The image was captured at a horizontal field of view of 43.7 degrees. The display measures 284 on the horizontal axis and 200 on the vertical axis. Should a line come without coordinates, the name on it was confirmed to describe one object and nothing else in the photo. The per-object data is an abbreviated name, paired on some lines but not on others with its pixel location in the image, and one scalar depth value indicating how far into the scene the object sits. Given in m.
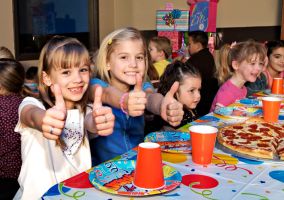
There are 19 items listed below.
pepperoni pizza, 1.13
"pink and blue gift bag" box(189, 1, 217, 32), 5.50
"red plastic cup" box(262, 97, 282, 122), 1.59
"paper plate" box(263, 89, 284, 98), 2.39
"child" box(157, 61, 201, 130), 2.11
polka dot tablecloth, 0.84
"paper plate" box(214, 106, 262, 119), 1.71
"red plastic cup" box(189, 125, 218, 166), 1.03
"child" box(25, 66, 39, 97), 3.18
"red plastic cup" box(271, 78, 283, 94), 2.44
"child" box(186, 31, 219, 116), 2.84
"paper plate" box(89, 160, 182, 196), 0.84
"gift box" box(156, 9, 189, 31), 5.80
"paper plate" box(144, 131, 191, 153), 1.17
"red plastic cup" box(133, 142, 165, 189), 0.86
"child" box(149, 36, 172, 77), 4.38
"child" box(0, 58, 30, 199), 1.70
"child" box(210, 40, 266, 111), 2.48
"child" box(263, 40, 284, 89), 3.34
